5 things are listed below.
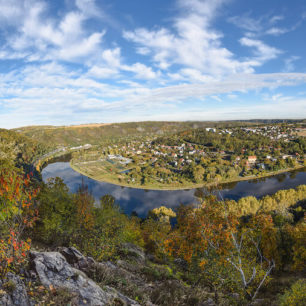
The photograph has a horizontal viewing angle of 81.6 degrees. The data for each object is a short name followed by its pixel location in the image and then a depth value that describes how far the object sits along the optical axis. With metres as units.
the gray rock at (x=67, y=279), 5.33
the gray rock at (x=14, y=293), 4.36
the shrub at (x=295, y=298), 7.42
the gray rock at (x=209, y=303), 7.35
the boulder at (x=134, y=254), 12.79
